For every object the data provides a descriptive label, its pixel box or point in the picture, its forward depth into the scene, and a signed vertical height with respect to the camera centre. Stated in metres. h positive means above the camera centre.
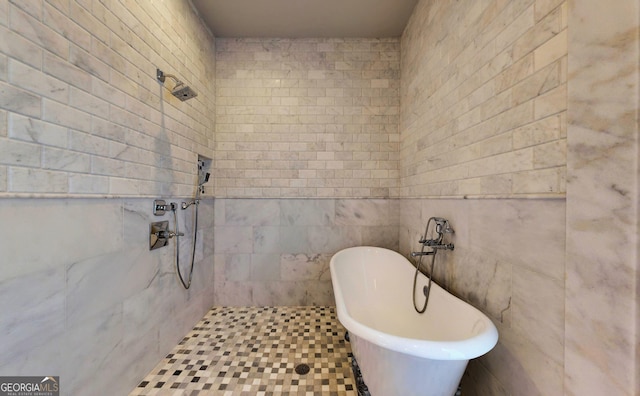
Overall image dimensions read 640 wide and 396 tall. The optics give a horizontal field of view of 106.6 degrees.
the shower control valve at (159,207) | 1.62 -0.08
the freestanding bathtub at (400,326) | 0.87 -0.69
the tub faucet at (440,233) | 1.52 -0.23
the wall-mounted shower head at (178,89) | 1.67 +0.76
